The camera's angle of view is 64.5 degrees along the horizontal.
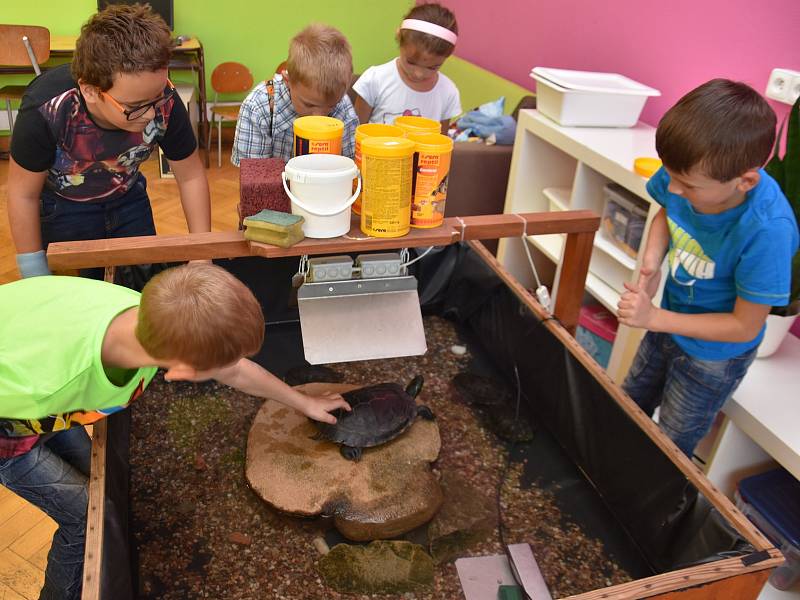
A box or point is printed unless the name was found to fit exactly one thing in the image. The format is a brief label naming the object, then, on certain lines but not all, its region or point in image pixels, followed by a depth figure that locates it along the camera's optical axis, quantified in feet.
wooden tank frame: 3.11
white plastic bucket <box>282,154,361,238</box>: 3.70
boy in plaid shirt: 5.20
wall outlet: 5.93
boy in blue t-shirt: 3.56
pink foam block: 3.88
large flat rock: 4.20
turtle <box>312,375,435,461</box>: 4.57
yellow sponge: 3.75
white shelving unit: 6.63
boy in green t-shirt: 2.99
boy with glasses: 4.18
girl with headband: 6.86
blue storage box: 4.91
